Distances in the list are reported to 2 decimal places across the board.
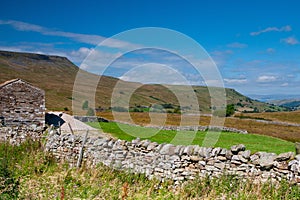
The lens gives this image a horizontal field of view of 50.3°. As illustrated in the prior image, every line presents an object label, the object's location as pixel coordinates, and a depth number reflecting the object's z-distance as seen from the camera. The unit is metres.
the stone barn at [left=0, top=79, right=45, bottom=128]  29.56
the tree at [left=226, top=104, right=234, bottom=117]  101.70
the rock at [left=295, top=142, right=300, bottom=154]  10.40
